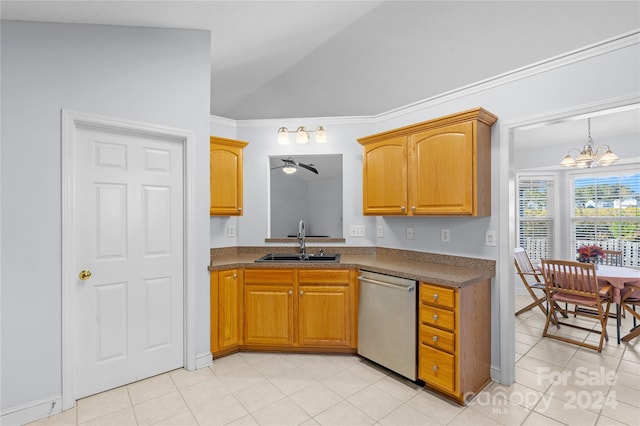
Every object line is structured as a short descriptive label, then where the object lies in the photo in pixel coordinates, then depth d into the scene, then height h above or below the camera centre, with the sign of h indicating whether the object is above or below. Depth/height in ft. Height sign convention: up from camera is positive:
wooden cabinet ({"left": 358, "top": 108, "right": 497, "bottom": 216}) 7.82 +1.26
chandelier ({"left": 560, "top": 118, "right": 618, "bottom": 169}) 11.76 +2.05
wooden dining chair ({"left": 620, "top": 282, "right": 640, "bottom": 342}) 10.50 -2.95
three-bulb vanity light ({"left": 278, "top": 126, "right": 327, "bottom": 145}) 10.94 +2.73
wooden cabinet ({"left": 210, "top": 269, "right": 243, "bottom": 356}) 9.07 -2.87
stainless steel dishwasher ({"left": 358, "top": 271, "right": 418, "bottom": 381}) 7.89 -2.90
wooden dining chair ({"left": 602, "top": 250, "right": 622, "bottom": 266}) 13.91 -2.05
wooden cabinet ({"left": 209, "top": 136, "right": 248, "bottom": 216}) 10.05 +1.22
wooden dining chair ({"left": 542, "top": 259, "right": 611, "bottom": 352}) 10.21 -2.63
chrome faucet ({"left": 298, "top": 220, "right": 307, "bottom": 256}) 10.97 -0.86
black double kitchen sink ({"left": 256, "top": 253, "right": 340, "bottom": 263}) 10.41 -1.49
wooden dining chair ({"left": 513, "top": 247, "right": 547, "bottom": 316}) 12.70 -2.53
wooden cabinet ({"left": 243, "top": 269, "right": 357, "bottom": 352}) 9.31 -2.81
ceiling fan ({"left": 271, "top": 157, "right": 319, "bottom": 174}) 11.86 +1.78
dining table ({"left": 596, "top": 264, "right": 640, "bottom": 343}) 10.40 -2.26
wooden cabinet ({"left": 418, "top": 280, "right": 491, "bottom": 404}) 7.07 -2.98
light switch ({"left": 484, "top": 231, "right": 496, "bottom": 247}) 8.29 -0.68
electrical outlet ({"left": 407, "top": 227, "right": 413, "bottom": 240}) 10.25 -0.65
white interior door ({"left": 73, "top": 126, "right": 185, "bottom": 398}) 7.33 -1.06
